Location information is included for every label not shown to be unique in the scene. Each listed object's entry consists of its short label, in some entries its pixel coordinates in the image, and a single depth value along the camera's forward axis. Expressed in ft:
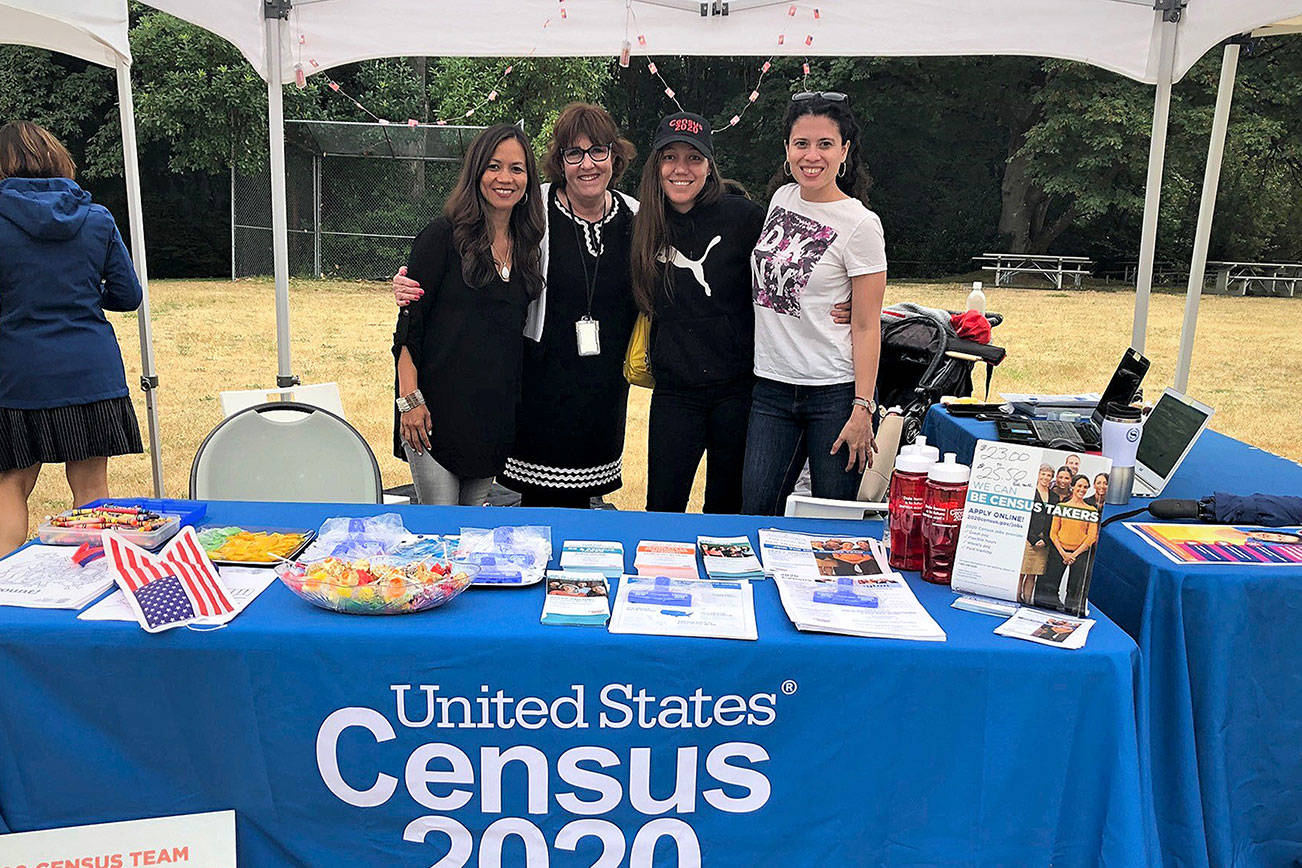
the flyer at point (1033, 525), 5.18
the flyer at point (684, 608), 4.98
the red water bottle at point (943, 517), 5.57
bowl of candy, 5.09
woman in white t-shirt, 7.79
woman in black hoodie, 8.33
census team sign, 4.89
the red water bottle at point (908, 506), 5.64
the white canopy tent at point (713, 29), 10.96
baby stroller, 10.42
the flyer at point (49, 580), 5.18
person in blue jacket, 9.39
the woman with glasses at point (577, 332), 8.75
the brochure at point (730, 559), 5.80
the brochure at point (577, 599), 5.08
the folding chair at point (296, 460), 8.50
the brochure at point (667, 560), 5.83
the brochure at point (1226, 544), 5.53
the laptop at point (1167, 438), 6.71
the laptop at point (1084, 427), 7.39
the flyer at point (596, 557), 5.83
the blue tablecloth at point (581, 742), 4.88
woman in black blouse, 8.50
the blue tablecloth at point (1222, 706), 5.32
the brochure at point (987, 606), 5.29
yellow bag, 8.86
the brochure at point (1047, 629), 4.88
